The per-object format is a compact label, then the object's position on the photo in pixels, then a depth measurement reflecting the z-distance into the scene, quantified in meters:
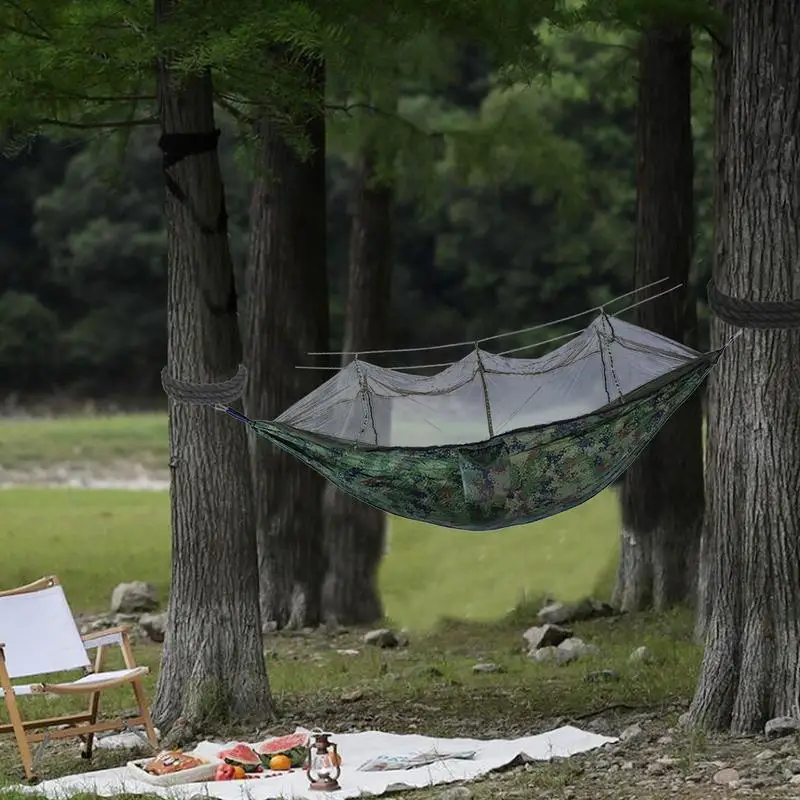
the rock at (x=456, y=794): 8.95
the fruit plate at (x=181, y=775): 9.60
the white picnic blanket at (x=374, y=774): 9.40
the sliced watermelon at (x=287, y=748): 10.09
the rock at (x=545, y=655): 15.05
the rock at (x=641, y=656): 14.23
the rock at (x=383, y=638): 16.98
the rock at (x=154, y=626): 17.59
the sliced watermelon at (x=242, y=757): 9.89
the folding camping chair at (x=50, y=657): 10.06
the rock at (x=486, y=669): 14.62
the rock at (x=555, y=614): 17.73
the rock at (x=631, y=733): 10.28
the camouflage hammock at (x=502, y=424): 10.17
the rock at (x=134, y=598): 19.64
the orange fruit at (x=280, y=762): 9.91
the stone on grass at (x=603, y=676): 13.27
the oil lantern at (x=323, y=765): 9.30
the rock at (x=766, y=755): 9.33
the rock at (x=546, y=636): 15.96
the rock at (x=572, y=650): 14.91
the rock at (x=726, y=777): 8.93
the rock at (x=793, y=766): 8.96
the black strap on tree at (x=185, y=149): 11.75
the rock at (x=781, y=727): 9.77
